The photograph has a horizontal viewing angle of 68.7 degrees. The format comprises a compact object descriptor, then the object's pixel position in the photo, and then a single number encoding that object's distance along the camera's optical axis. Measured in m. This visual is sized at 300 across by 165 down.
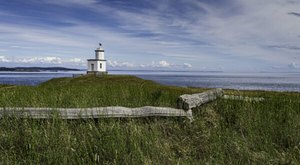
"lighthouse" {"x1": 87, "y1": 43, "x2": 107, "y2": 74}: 59.06
